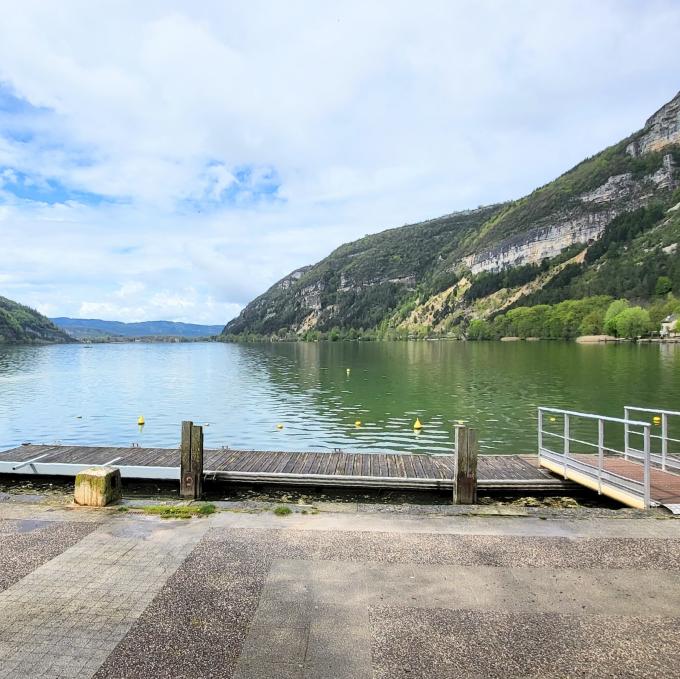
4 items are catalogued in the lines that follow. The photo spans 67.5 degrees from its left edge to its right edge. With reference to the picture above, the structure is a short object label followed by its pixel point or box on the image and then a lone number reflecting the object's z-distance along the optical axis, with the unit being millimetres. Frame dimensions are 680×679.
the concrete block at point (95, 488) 9628
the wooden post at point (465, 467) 10766
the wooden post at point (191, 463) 11969
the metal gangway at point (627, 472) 10008
